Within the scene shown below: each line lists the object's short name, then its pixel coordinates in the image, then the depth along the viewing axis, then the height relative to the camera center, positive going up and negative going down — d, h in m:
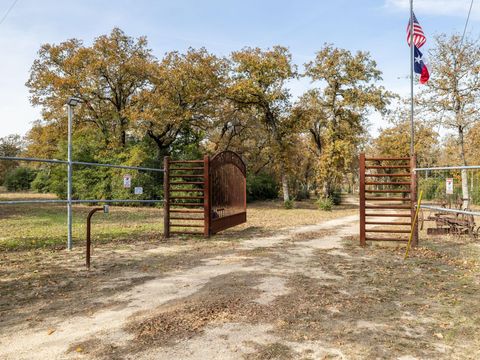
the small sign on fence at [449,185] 8.20 -0.02
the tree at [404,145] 27.61 +3.44
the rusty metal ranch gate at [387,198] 8.04 -0.24
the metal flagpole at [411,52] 10.05 +3.70
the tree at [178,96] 22.36 +5.69
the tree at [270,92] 24.12 +6.19
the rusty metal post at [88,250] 5.92 -1.07
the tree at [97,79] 21.73 +6.55
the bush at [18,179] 39.06 +0.71
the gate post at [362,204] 8.31 -0.46
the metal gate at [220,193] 9.45 -0.24
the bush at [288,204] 24.41 -1.30
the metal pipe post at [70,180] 7.19 +0.11
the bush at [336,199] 31.06 -1.21
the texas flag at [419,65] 10.22 +3.38
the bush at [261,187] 31.98 -0.20
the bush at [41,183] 31.06 +0.22
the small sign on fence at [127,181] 7.99 +0.09
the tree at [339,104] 24.61 +5.60
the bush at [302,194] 36.25 -0.96
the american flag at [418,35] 10.22 +4.20
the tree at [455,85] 14.11 +3.92
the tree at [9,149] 39.00 +4.48
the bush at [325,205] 23.56 -1.32
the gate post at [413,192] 8.03 -0.17
